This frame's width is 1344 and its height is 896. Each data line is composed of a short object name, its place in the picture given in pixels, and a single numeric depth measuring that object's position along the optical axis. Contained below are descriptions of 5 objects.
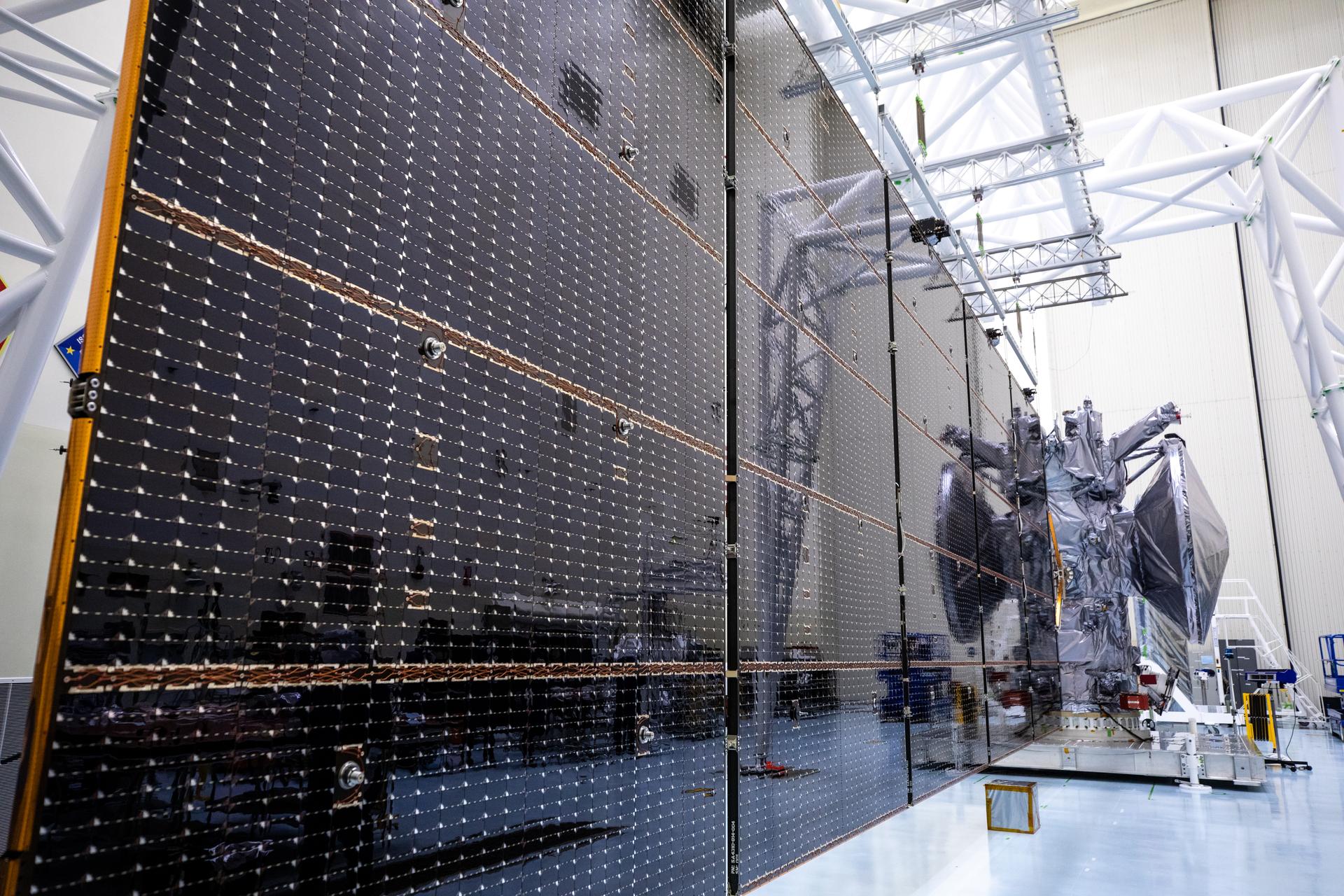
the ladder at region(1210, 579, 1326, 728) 19.42
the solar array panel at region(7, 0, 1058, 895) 1.65
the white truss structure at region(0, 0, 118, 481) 4.35
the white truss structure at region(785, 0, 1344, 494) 9.51
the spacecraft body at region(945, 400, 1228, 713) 13.55
